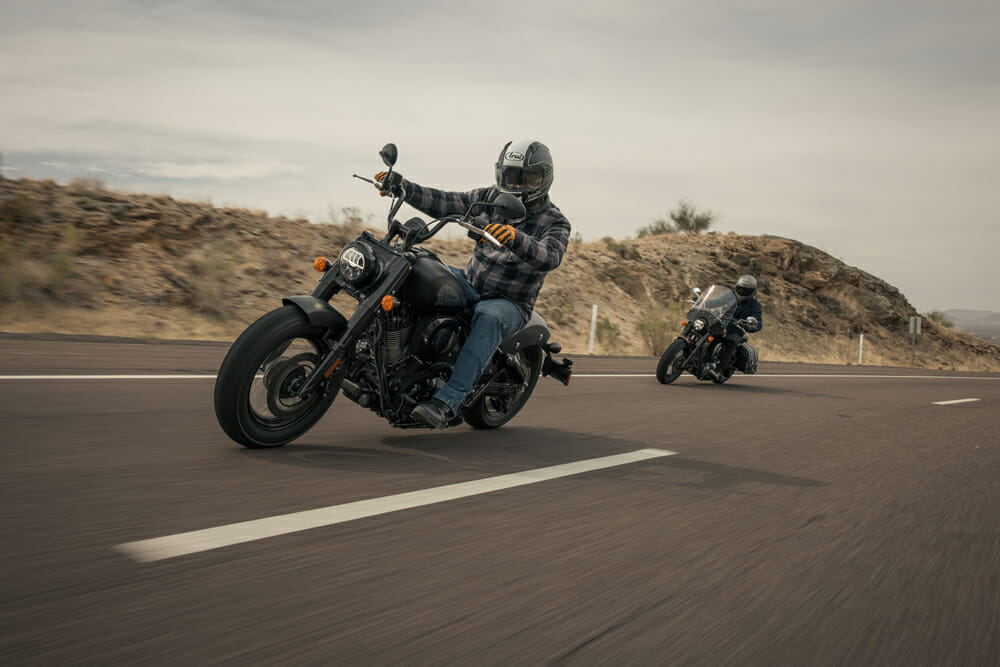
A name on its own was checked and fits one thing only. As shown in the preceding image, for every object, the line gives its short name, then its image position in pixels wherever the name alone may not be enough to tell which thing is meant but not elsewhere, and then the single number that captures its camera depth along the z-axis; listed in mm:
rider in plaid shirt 4930
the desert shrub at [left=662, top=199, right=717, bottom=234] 48775
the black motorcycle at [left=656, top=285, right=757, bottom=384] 11477
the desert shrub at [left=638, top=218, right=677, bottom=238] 49500
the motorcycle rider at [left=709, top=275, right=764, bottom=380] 12203
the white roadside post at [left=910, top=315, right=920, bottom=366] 36094
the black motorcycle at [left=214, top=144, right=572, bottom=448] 4199
